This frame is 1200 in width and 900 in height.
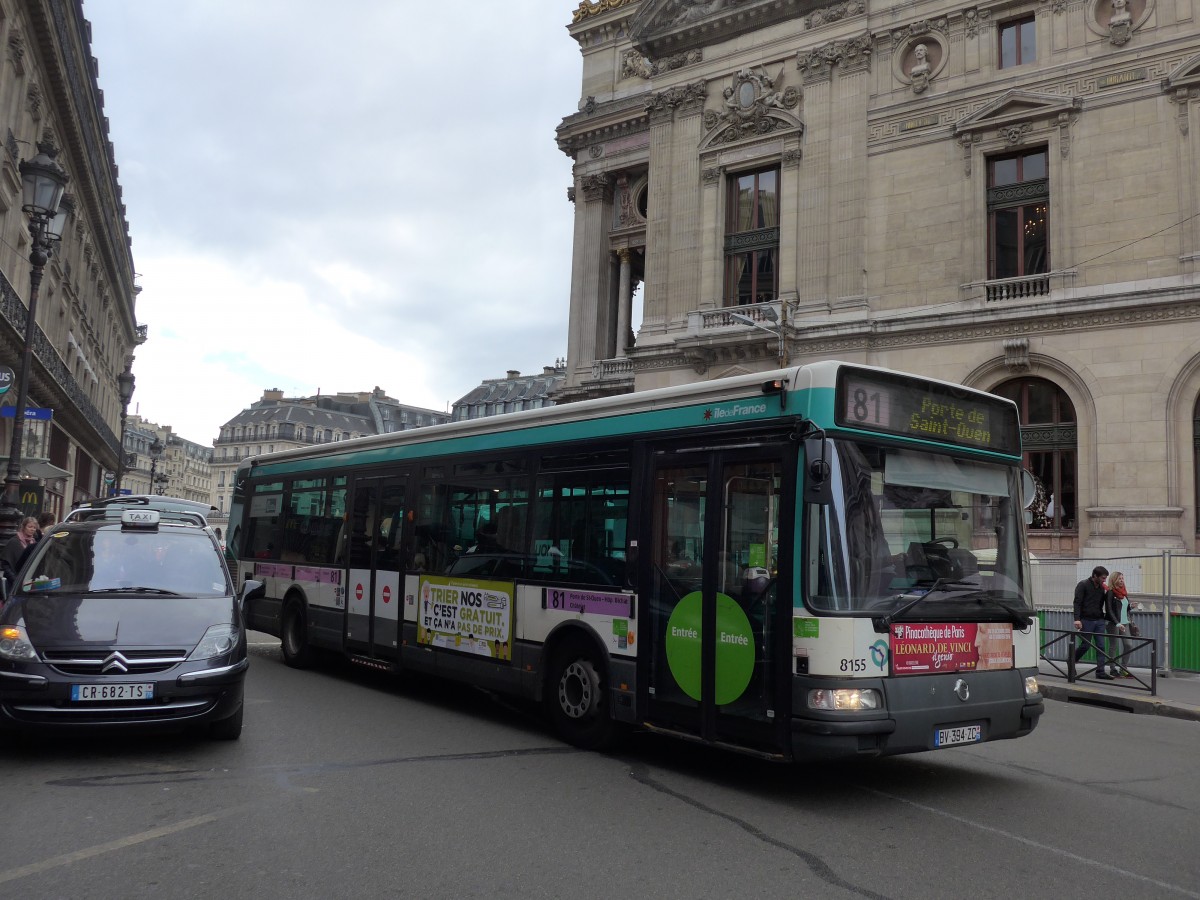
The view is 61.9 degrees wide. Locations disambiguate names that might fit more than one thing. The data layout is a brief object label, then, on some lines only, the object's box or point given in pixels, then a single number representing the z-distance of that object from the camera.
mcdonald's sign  21.72
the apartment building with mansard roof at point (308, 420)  118.75
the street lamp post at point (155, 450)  46.53
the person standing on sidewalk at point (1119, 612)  15.80
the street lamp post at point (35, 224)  13.19
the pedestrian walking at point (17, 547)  11.03
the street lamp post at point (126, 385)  28.14
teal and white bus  6.48
